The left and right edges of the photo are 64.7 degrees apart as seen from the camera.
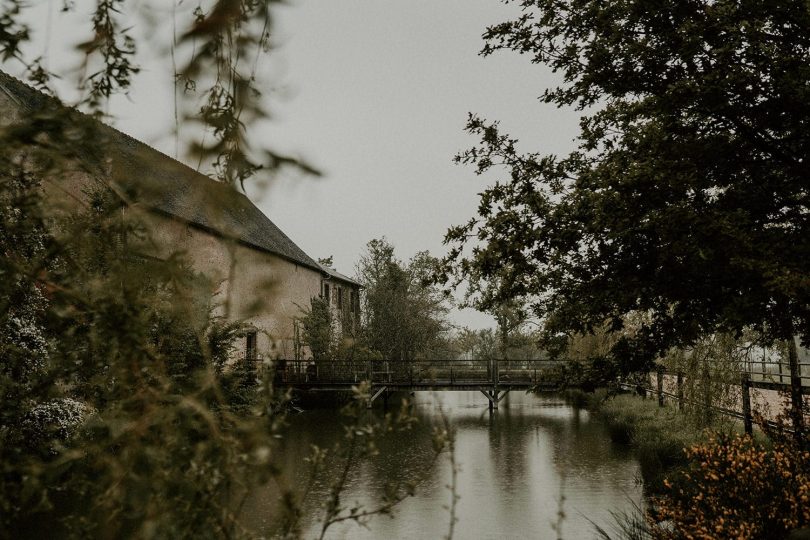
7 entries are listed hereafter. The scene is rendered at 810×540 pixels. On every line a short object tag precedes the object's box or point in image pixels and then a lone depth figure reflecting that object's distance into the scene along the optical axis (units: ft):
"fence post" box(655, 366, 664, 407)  58.39
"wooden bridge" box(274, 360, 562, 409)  81.46
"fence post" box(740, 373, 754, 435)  34.24
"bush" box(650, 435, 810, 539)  16.98
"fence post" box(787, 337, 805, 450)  19.47
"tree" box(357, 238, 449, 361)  104.27
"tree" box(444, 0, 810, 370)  19.94
